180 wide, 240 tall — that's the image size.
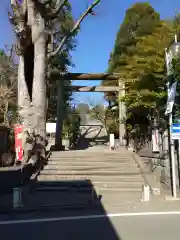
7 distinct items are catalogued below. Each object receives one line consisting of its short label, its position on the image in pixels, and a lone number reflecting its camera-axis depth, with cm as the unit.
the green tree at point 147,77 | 850
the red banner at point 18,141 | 811
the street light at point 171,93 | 642
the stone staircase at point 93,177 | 673
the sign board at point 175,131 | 641
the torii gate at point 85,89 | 1311
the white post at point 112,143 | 1248
